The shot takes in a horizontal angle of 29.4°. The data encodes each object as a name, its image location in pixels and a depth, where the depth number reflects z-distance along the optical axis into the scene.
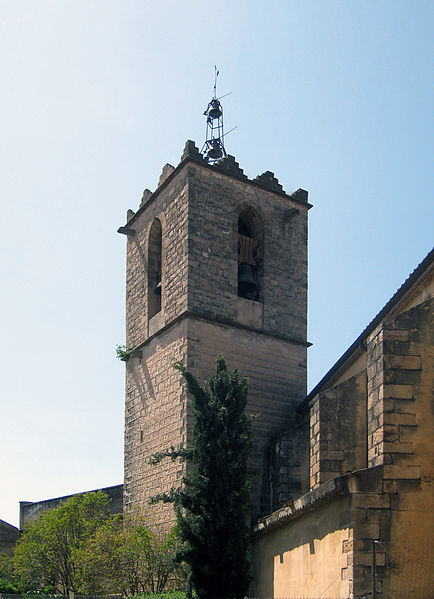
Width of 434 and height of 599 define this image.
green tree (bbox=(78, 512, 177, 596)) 16.41
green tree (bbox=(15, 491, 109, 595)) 18.95
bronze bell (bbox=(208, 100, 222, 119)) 24.08
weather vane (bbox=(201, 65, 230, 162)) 23.62
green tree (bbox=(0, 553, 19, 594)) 21.44
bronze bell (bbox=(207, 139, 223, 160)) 23.61
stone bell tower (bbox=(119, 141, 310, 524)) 18.66
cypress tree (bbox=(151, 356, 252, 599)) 13.70
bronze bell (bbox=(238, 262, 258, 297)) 20.11
